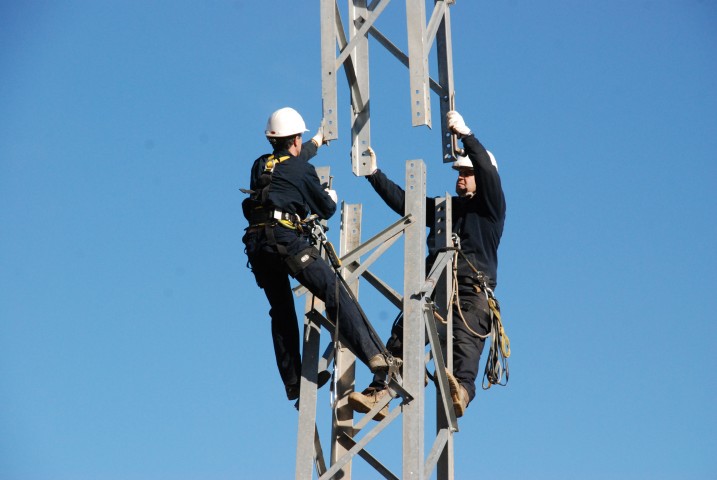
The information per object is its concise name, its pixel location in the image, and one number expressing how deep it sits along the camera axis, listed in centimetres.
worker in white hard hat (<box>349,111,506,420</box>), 2081
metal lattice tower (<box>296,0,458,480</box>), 1850
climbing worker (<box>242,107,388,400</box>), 1831
